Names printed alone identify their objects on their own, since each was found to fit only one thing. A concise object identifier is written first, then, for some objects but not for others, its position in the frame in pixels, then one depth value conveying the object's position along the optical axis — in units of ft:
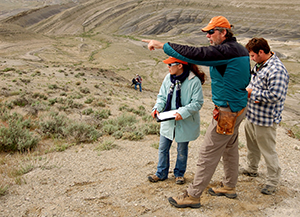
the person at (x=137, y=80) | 68.97
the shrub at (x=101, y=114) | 27.38
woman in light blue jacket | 11.67
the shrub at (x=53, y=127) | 20.37
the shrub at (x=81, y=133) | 19.37
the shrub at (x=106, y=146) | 17.80
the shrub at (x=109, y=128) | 22.00
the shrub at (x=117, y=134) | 20.99
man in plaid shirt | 11.48
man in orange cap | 8.97
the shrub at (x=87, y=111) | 29.63
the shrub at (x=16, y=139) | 16.98
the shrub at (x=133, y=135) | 20.66
